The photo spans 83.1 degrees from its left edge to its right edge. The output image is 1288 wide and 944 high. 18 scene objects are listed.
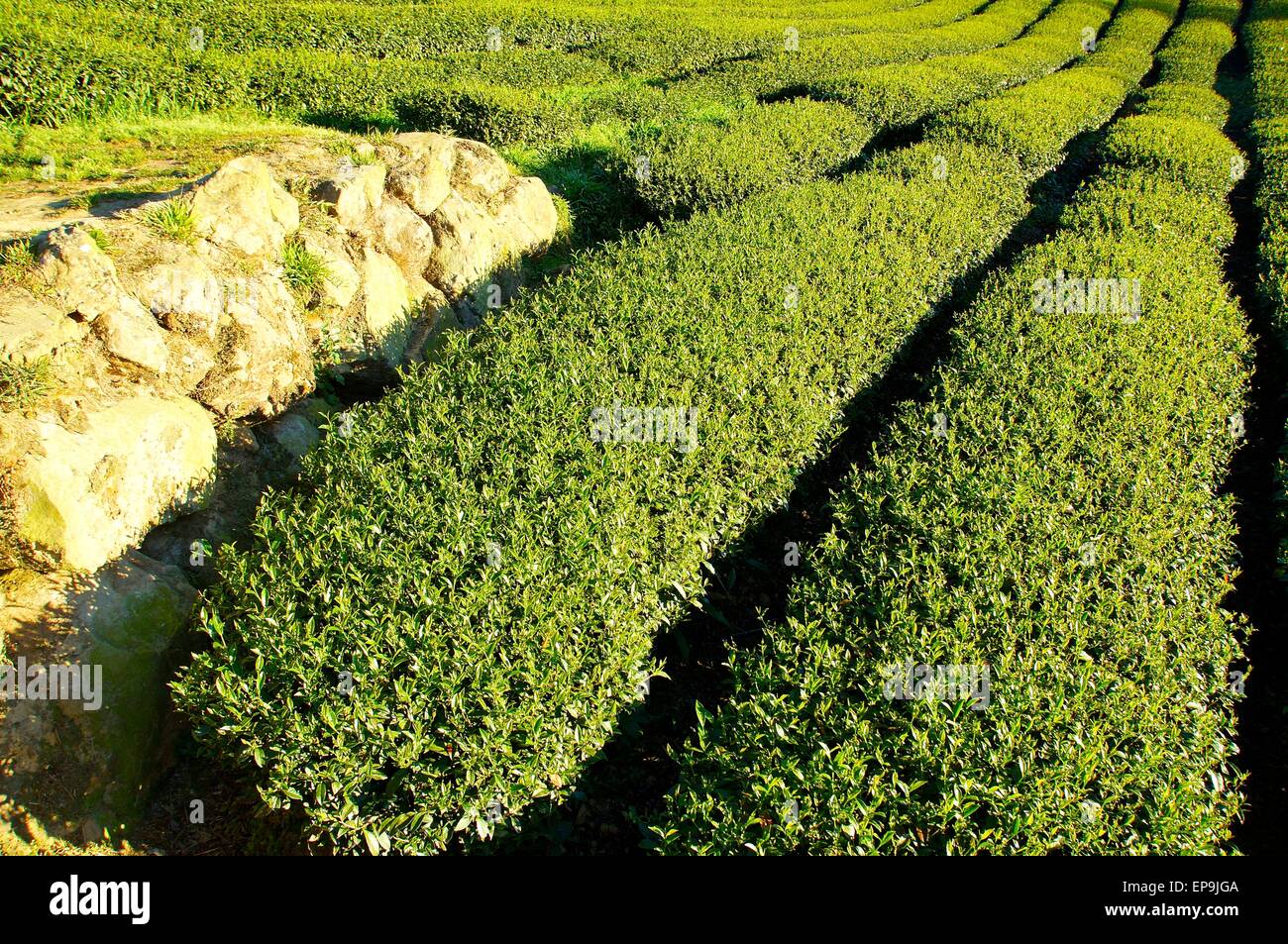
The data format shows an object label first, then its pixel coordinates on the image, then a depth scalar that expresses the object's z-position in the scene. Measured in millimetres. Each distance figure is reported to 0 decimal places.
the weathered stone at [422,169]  7512
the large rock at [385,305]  6746
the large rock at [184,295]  5113
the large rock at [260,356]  5492
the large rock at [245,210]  5699
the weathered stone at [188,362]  5176
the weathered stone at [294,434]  5797
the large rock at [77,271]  4594
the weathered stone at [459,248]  7715
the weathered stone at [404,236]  7230
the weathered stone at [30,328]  4184
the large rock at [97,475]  3953
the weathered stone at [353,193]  6785
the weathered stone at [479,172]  8398
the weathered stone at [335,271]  6418
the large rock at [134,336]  4773
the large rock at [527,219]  8625
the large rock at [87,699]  3738
